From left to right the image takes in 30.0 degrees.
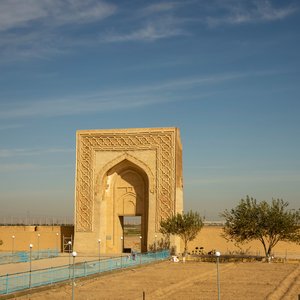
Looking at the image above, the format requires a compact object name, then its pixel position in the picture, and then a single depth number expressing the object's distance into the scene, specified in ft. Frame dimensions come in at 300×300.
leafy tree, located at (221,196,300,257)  106.52
